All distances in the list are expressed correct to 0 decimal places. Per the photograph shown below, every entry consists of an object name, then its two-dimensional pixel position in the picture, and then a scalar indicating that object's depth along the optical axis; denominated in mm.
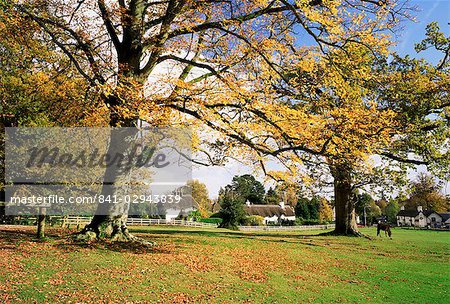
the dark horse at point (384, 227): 28061
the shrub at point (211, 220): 54872
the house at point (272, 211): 73588
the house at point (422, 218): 77250
